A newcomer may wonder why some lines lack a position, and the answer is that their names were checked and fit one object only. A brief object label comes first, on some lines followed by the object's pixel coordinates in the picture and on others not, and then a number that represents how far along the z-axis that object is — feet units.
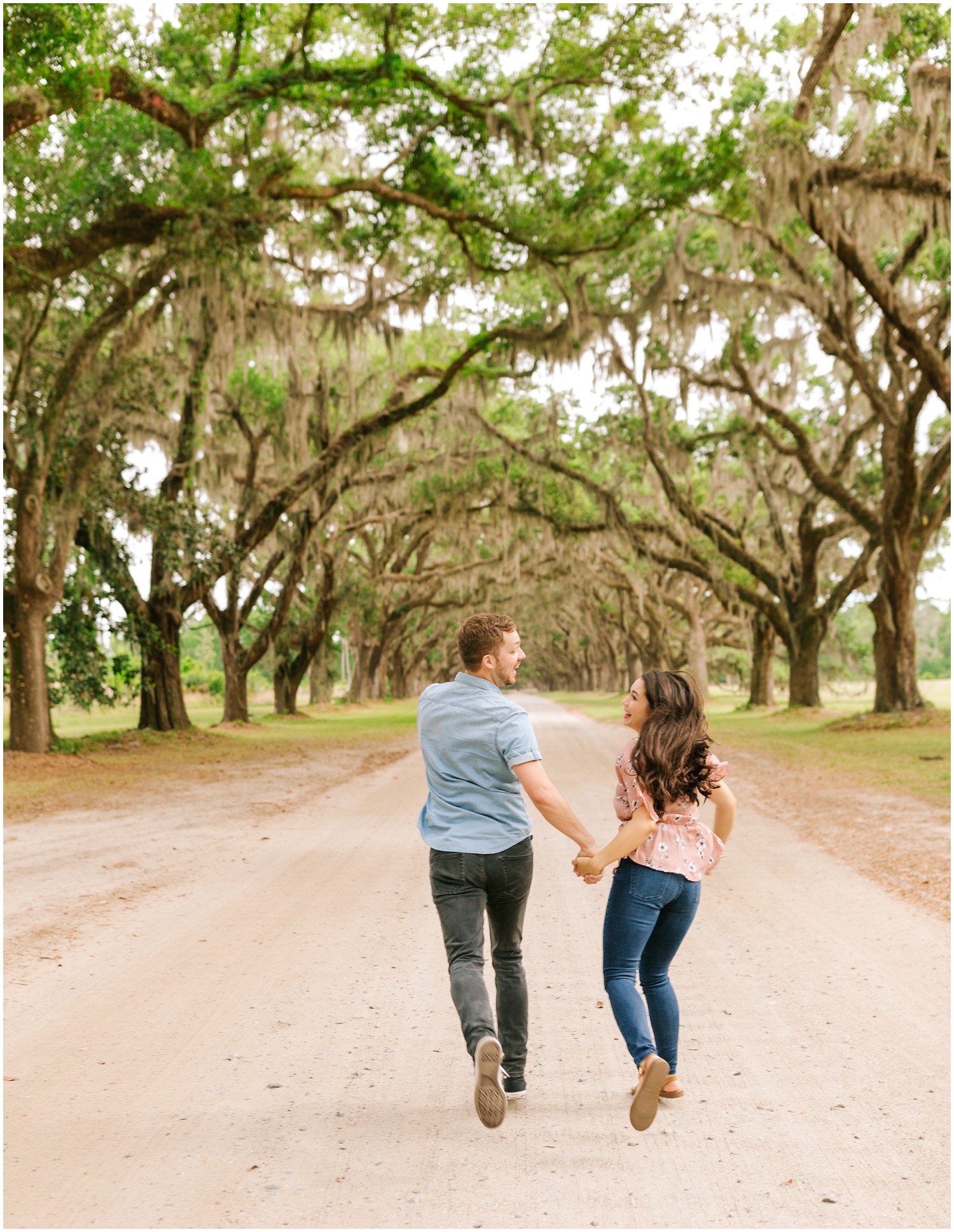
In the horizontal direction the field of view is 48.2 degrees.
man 11.50
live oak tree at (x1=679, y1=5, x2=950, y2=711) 41.81
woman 11.02
